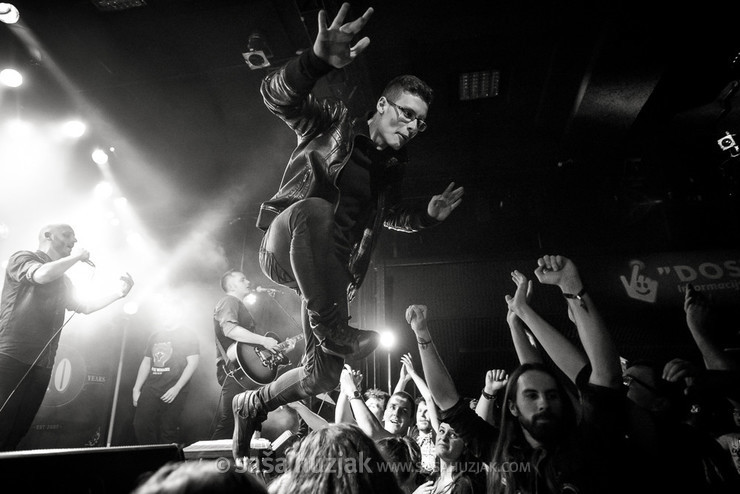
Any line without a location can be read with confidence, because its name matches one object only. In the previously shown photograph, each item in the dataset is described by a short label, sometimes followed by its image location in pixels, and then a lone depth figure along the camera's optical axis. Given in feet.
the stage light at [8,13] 13.61
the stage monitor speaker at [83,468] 3.73
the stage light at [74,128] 18.95
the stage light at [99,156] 20.70
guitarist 13.20
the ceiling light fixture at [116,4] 13.44
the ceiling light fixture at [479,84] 17.12
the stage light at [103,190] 22.25
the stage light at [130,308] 22.20
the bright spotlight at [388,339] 18.99
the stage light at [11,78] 15.67
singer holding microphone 11.78
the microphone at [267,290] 20.95
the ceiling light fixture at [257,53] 14.25
